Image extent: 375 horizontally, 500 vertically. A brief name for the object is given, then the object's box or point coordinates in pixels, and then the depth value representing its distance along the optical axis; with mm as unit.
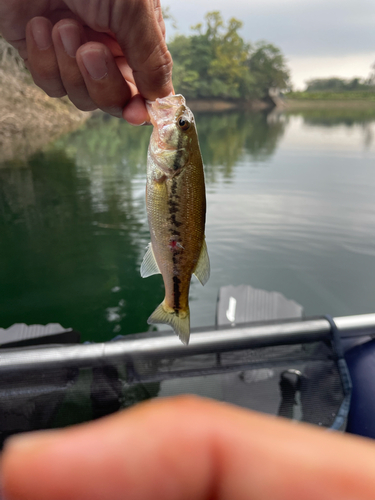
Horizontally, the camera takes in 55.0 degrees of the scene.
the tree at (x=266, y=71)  67625
